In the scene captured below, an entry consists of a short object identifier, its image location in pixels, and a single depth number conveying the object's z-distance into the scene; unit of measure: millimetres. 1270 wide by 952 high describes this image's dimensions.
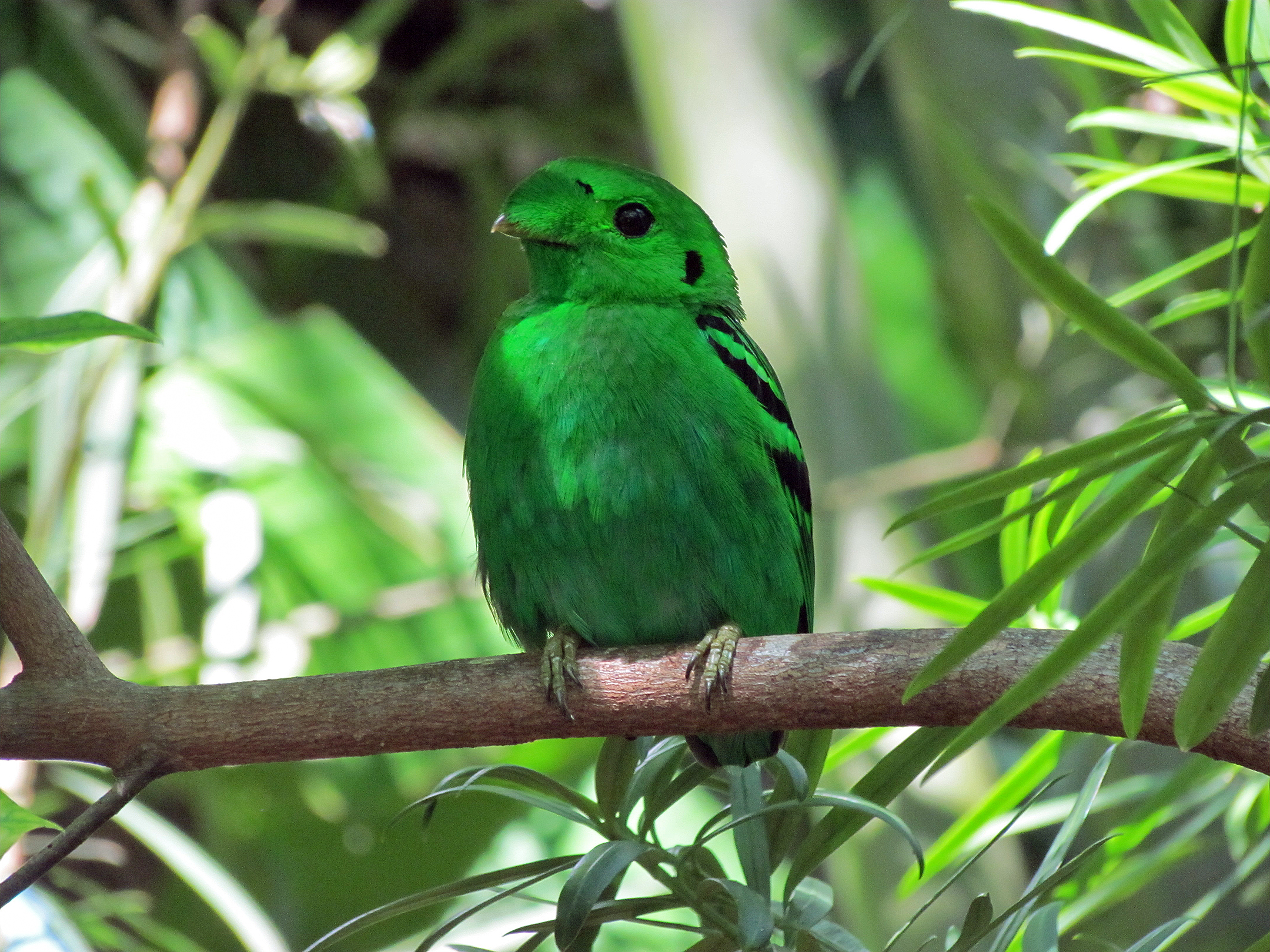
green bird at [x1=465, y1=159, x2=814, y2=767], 4422
